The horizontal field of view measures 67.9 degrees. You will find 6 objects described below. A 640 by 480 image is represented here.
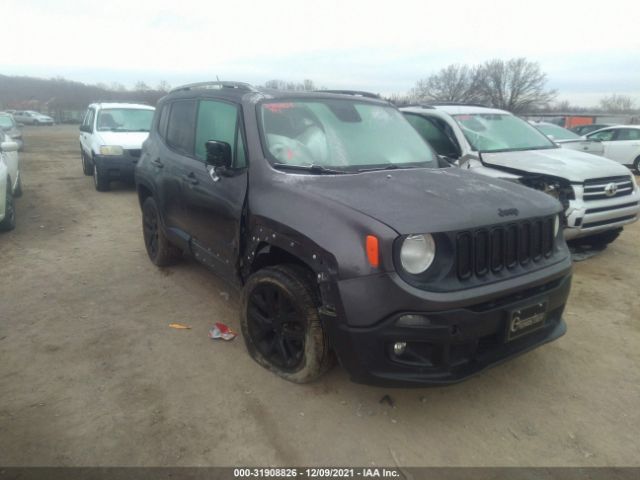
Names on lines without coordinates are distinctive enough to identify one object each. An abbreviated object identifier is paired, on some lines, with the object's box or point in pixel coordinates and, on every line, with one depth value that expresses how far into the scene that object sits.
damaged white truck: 5.30
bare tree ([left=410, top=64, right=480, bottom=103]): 52.03
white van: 9.83
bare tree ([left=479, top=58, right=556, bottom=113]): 56.66
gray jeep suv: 2.47
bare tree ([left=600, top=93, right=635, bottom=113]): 74.01
